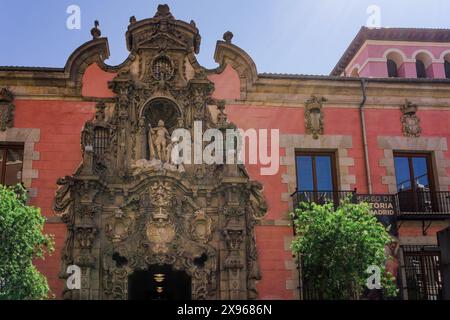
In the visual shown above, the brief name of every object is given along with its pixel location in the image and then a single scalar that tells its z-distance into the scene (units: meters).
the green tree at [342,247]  13.57
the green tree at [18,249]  12.25
